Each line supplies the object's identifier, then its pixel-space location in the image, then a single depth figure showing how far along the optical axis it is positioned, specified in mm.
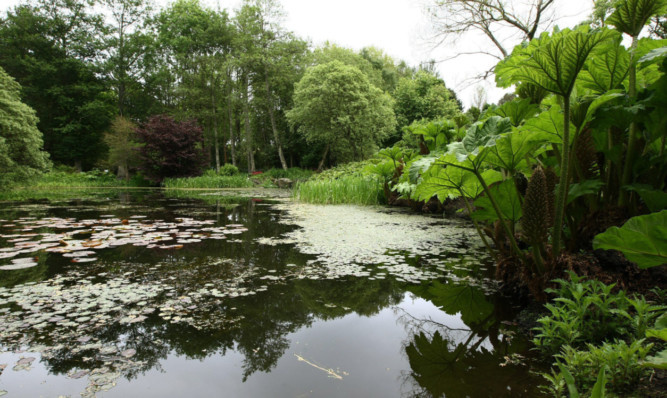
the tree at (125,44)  21609
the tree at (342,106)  15695
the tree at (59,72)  20531
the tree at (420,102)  16955
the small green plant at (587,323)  1189
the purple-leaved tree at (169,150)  15680
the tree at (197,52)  20672
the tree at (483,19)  10945
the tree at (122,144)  17469
